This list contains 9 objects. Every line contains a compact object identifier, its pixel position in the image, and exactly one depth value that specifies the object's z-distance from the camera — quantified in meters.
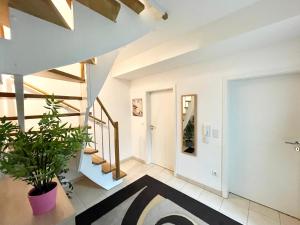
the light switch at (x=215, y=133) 2.26
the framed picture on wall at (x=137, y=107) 3.53
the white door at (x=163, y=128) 3.10
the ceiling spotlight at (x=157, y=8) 1.37
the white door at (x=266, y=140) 1.80
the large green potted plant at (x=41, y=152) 0.72
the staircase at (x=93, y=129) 1.52
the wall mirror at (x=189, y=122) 2.53
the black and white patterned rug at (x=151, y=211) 1.82
